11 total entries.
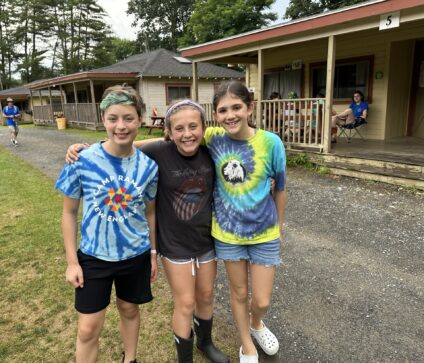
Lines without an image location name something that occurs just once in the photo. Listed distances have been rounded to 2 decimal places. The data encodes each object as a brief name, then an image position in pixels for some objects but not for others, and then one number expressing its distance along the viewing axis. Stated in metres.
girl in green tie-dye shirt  2.00
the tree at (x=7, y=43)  48.09
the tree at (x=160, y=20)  43.53
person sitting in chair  8.93
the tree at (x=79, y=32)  46.25
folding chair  8.98
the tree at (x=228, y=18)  26.56
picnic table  14.82
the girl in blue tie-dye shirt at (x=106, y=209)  1.81
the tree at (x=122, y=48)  47.25
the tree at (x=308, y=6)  25.34
